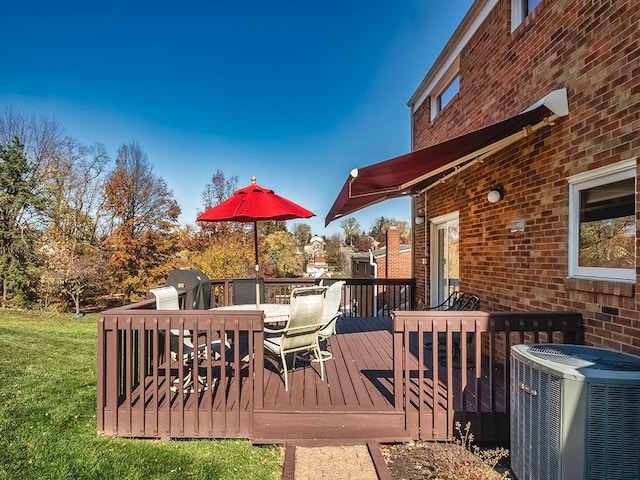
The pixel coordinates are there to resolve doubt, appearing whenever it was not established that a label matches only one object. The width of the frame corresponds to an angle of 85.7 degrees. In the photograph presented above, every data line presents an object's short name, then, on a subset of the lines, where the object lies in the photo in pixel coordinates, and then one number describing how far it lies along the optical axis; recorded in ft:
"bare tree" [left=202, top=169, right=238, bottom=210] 94.12
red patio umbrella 17.40
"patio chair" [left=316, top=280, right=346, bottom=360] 16.43
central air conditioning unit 7.11
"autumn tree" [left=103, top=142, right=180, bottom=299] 72.08
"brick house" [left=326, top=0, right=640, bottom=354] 9.71
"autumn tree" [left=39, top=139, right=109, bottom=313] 66.33
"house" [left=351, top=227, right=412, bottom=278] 67.05
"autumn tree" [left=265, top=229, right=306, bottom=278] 93.45
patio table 15.35
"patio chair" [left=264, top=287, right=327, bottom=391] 13.03
